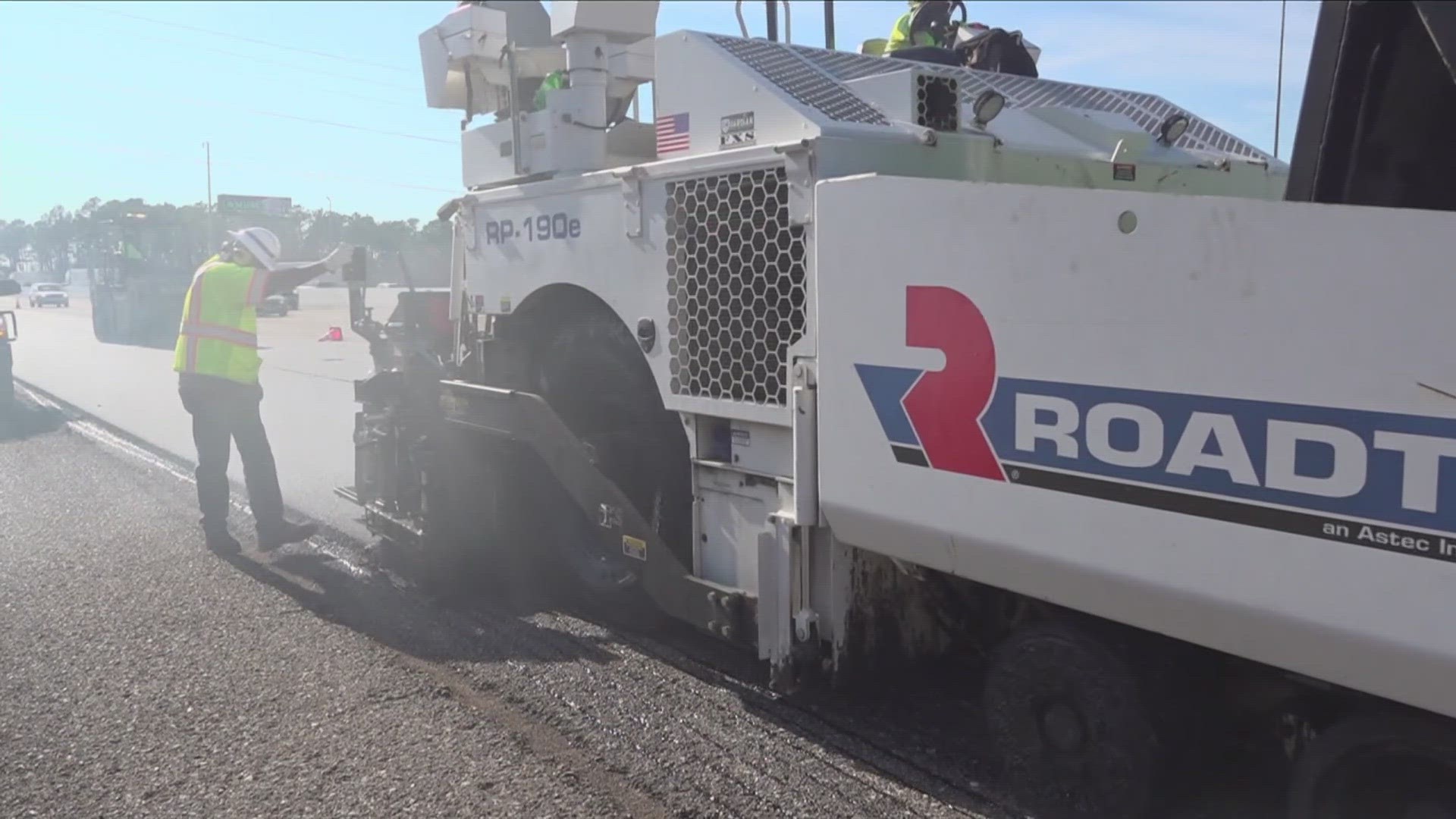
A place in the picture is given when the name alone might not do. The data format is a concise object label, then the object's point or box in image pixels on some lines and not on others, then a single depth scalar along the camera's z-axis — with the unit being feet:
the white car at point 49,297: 162.09
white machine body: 8.51
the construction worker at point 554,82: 19.45
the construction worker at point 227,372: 24.64
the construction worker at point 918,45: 17.95
